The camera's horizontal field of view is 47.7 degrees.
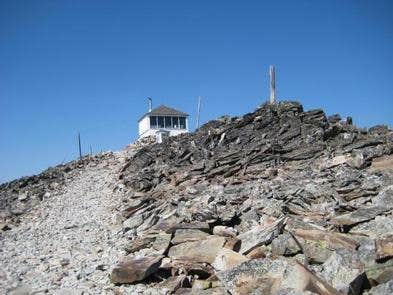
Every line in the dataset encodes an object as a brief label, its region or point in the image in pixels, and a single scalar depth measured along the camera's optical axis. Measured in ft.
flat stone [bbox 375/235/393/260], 35.78
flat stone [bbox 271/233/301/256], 40.32
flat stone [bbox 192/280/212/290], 38.09
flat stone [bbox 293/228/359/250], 39.81
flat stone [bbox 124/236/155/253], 51.75
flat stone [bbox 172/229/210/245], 48.01
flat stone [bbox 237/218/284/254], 42.93
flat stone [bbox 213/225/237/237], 48.82
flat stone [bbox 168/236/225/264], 43.21
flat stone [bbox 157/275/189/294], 38.68
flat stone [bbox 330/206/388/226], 45.03
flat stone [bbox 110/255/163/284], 40.98
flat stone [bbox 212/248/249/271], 40.24
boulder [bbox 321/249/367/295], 31.76
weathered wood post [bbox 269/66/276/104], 108.68
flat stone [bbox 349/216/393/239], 41.70
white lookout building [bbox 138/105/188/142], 179.22
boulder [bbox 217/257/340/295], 30.17
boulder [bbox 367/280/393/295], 30.04
